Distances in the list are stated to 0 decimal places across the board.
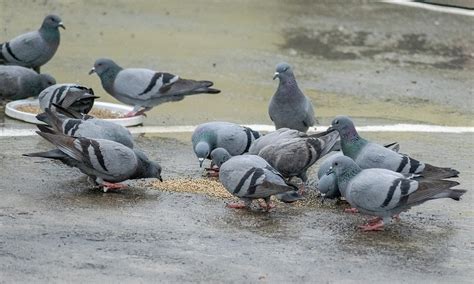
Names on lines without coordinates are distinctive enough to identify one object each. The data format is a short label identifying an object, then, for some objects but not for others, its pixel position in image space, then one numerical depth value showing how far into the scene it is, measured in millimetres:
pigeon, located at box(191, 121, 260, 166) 16187
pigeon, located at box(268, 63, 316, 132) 17812
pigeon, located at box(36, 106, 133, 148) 15539
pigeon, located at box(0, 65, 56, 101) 20000
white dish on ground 18828
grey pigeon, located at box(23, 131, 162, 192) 14617
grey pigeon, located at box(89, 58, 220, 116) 19297
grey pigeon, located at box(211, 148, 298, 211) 13906
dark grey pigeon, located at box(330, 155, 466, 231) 13461
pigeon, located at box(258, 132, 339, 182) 15320
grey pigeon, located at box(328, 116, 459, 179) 14789
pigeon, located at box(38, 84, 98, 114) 18062
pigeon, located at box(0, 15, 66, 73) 21469
